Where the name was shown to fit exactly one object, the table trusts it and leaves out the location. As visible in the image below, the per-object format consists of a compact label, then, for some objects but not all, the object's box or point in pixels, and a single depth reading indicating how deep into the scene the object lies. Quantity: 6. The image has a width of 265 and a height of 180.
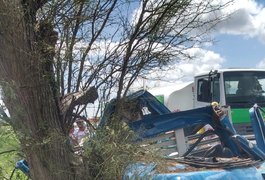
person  3.82
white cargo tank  16.13
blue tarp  3.63
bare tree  3.58
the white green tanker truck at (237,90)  10.62
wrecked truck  4.08
